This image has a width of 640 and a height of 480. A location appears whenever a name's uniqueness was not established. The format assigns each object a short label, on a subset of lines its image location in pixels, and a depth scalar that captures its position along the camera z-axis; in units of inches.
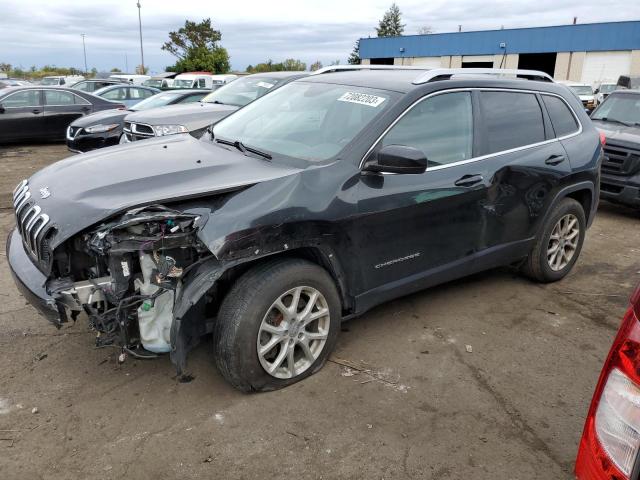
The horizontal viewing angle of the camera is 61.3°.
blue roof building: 1349.7
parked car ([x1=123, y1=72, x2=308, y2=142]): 304.5
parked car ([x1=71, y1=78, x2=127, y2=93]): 677.9
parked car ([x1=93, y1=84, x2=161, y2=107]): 592.7
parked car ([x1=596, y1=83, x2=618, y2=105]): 962.1
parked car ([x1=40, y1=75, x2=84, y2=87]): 1166.8
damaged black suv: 112.9
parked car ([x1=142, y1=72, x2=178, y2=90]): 885.8
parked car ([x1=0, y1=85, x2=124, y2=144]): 500.1
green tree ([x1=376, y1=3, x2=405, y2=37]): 3115.2
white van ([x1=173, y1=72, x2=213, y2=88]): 876.0
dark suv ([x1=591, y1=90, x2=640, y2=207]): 293.6
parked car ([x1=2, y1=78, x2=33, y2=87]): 1014.5
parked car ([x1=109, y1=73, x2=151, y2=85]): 1026.7
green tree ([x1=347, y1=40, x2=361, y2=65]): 2479.8
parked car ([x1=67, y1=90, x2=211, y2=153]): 383.2
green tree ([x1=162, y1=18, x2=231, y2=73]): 1815.9
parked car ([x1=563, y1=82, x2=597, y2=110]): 940.0
